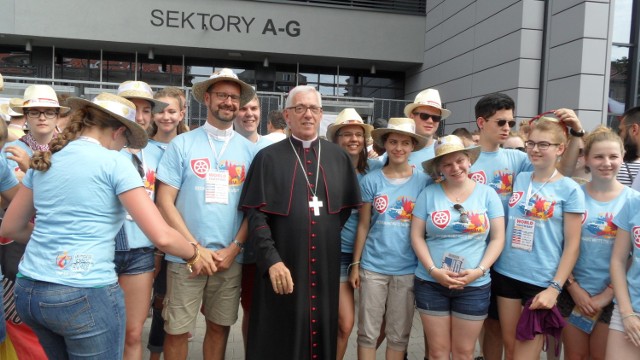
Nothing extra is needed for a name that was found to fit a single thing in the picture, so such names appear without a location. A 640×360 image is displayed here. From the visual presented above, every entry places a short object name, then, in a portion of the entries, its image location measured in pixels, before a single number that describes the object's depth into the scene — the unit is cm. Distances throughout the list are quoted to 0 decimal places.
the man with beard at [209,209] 300
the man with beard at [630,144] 340
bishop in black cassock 299
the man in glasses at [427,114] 371
